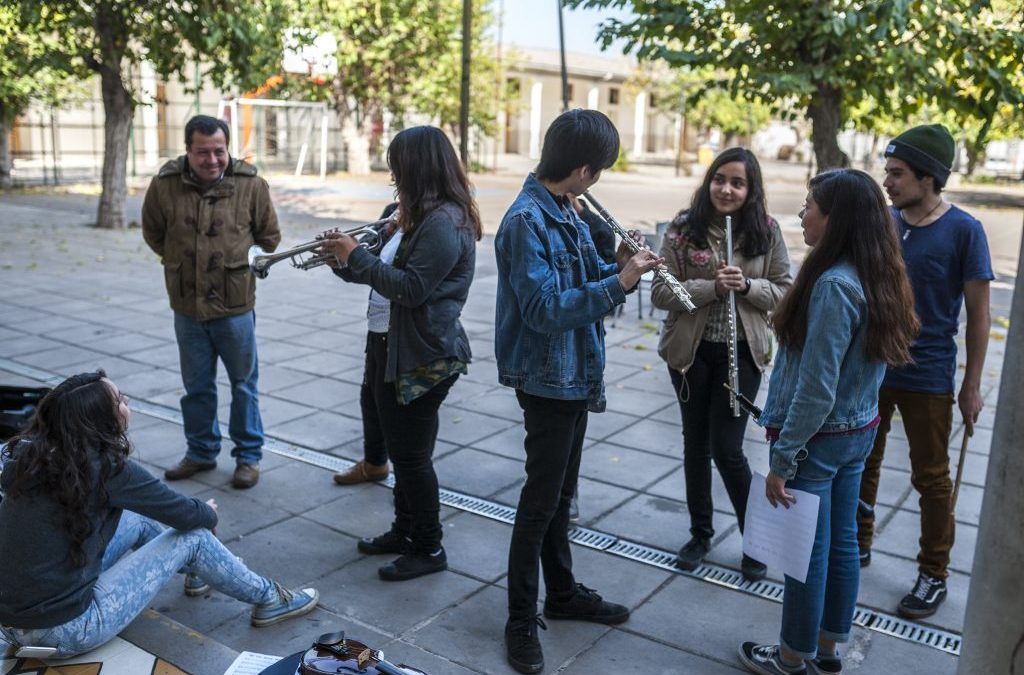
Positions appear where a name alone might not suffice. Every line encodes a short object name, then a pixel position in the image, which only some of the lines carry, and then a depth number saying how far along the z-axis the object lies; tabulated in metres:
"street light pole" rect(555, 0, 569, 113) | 13.36
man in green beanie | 3.66
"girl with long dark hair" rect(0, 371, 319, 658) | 3.03
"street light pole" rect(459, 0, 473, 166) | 9.81
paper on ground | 3.17
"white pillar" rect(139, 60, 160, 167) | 30.62
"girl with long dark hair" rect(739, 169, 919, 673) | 2.91
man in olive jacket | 4.88
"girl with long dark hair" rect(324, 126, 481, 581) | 3.70
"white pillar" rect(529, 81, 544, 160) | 51.19
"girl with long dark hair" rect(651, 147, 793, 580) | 3.93
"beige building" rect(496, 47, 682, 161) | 50.50
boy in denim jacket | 3.07
